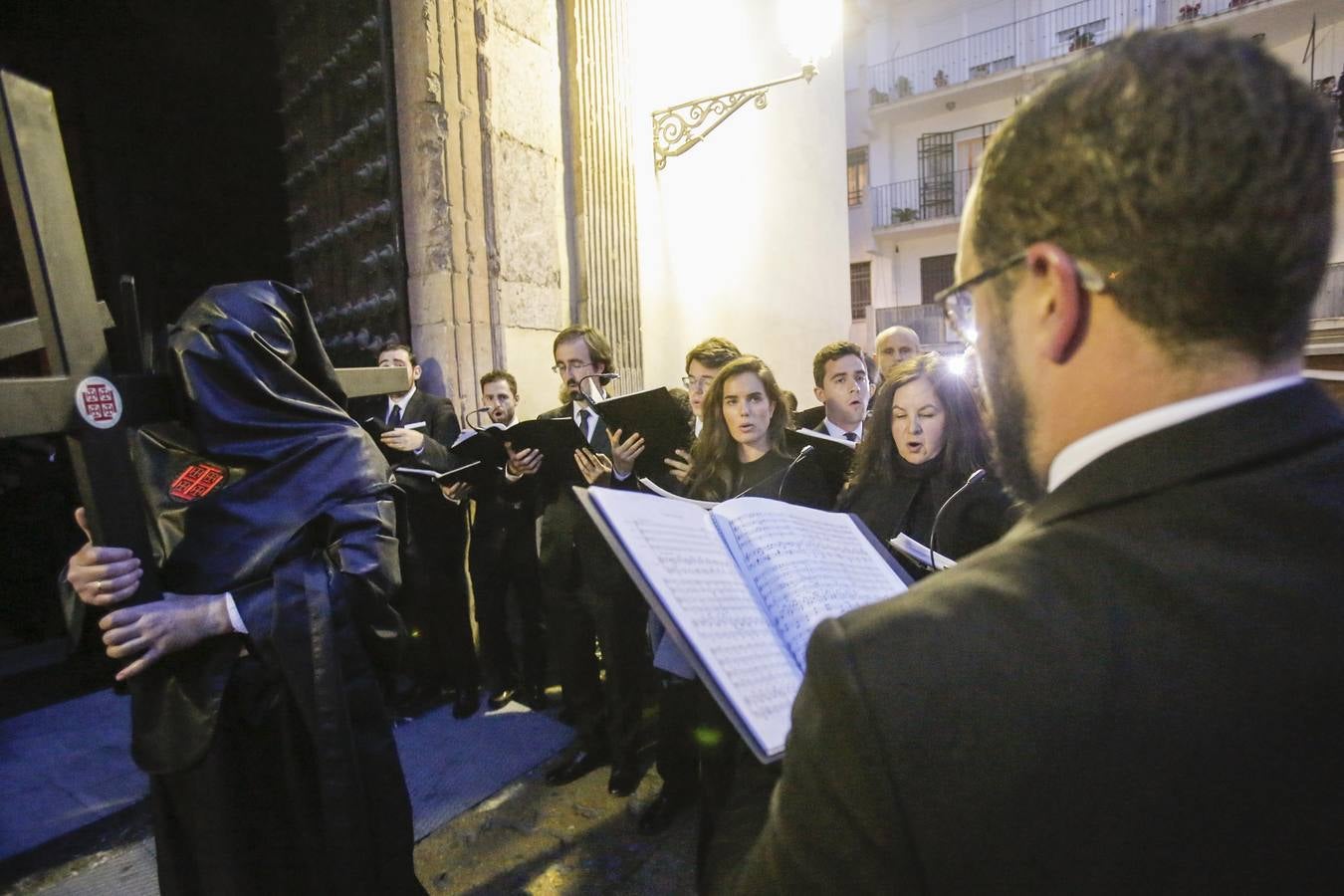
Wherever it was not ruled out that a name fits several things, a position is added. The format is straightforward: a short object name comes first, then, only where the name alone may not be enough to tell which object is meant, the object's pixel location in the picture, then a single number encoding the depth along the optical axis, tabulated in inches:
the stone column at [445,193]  159.9
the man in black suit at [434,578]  152.4
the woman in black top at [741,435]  119.3
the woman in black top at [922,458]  93.2
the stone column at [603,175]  192.5
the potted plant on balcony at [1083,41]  687.6
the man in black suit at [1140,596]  20.6
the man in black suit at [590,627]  125.0
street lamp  207.5
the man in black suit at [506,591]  154.6
